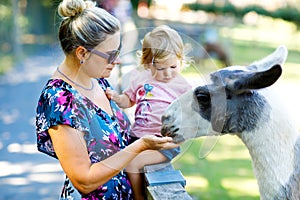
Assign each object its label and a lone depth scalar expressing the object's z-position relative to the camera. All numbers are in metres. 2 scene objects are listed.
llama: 3.33
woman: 3.18
